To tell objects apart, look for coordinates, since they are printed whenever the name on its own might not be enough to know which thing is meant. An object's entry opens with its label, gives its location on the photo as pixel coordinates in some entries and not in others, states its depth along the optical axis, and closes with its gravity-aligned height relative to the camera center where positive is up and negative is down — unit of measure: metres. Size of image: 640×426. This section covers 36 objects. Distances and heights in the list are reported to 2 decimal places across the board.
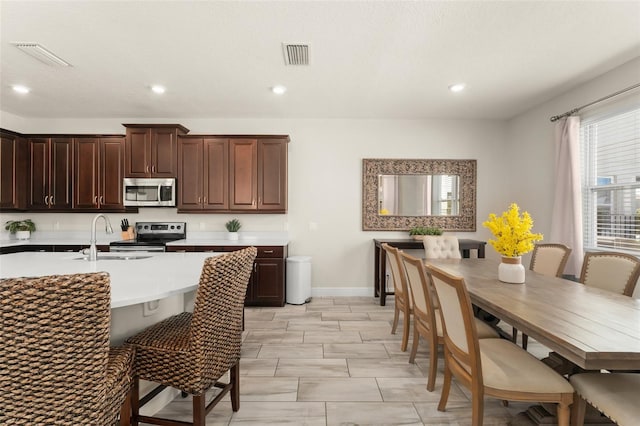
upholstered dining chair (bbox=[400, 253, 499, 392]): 2.21 -0.78
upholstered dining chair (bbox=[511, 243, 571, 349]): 2.79 -0.44
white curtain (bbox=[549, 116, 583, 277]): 3.31 +0.19
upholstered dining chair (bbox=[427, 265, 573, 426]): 1.50 -0.80
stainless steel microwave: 4.40 +0.27
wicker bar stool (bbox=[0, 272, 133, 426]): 0.98 -0.45
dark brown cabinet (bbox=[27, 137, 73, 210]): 4.45 +0.53
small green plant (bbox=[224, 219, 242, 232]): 4.61 -0.21
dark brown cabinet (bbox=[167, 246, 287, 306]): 4.23 -0.90
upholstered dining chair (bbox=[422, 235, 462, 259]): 3.69 -0.42
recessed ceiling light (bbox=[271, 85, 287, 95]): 3.53 +1.39
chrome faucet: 2.25 -0.26
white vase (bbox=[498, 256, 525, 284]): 2.34 -0.44
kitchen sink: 2.48 -0.37
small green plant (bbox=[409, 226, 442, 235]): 4.52 -0.27
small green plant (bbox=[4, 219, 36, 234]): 4.50 -0.21
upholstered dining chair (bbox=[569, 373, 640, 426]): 1.31 -0.81
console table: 4.27 -0.48
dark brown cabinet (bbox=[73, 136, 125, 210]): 4.47 +0.61
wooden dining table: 1.25 -0.53
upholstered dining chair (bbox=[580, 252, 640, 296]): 2.24 -0.45
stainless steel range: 4.65 -0.29
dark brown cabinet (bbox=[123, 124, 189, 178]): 4.40 +0.85
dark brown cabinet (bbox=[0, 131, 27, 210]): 4.17 +0.54
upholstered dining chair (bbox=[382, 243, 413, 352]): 2.88 -0.75
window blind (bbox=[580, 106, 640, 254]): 2.96 +0.33
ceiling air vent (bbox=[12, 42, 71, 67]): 2.63 +1.38
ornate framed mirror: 4.83 +0.28
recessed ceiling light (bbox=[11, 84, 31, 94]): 3.52 +1.40
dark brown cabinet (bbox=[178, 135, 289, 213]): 4.47 +0.56
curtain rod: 2.87 +1.12
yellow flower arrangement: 2.30 -0.16
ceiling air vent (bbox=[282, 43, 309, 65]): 2.62 +1.38
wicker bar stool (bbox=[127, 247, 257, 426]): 1.50 -0.66
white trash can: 4.34 -0.95
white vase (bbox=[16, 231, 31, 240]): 4.51 -0.34
